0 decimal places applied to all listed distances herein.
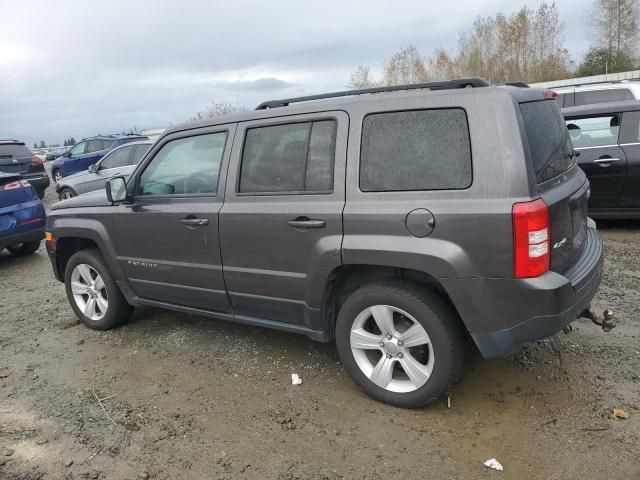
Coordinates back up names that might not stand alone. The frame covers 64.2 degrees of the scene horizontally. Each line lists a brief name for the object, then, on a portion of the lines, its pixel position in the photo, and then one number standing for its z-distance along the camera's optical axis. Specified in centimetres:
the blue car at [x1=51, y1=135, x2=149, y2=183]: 1549
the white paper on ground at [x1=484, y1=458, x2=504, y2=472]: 256
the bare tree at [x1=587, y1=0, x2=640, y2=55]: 3388
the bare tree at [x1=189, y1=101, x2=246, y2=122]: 2113
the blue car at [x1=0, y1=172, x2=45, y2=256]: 708
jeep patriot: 264
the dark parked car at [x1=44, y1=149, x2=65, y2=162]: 2898
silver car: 1168
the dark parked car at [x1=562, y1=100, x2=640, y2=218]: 622
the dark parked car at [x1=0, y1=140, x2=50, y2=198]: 1273
